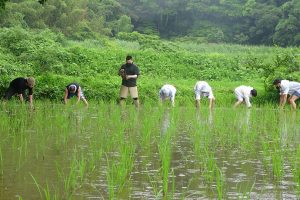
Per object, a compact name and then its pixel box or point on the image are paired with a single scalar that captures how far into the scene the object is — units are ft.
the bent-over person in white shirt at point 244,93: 43.83
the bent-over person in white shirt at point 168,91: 43.88
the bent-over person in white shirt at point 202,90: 43.24
